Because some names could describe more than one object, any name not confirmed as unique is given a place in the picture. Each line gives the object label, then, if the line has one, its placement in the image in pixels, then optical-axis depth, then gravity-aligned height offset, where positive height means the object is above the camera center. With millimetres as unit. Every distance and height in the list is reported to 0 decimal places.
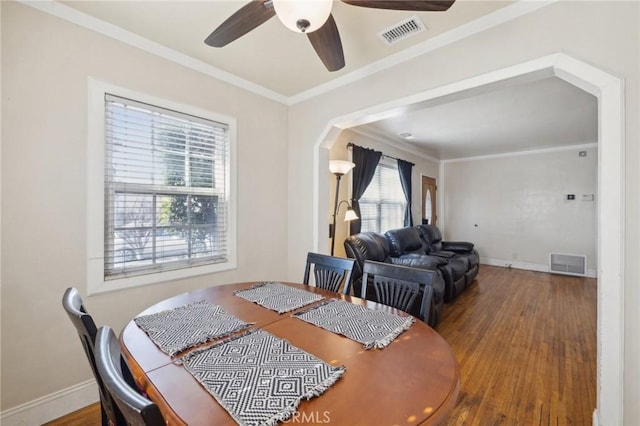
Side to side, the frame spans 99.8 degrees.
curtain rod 4059 +1062
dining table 737 -543
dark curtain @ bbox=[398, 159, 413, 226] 5352 +654
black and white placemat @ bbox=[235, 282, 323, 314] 1532 -509
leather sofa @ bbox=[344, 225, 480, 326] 3389 -651
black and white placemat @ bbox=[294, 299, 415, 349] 1146 -517
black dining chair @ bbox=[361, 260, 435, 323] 1471 -421
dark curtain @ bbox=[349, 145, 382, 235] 4098 +632
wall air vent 5328 -1005
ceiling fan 1158 +986
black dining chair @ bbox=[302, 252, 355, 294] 1913 -424
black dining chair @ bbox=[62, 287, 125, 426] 757 -395
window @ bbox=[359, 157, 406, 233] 4625 +243
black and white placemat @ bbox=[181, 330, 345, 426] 747 -532
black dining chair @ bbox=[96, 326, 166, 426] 508 -366
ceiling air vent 1860 +1330
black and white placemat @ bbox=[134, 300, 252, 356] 1122 -521
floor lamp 3391 +519
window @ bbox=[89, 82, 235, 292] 1929 +202
